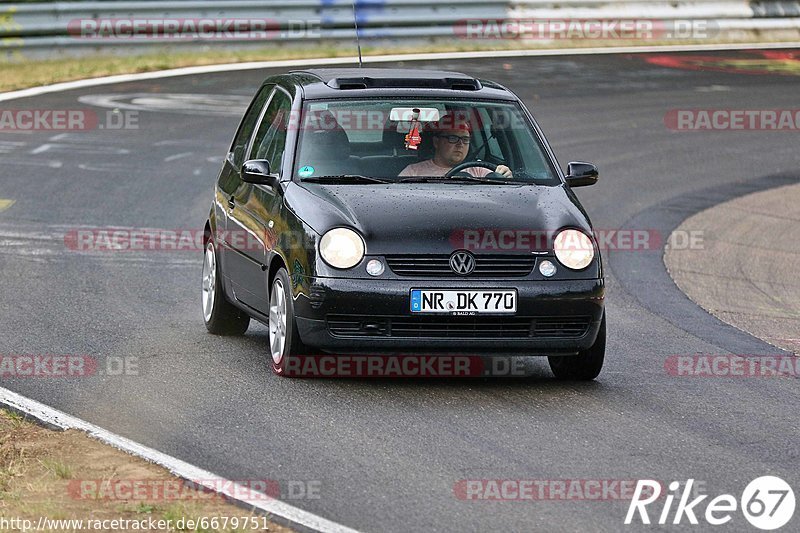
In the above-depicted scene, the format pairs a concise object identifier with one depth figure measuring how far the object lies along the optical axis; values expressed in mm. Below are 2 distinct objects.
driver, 18719
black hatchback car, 16750
